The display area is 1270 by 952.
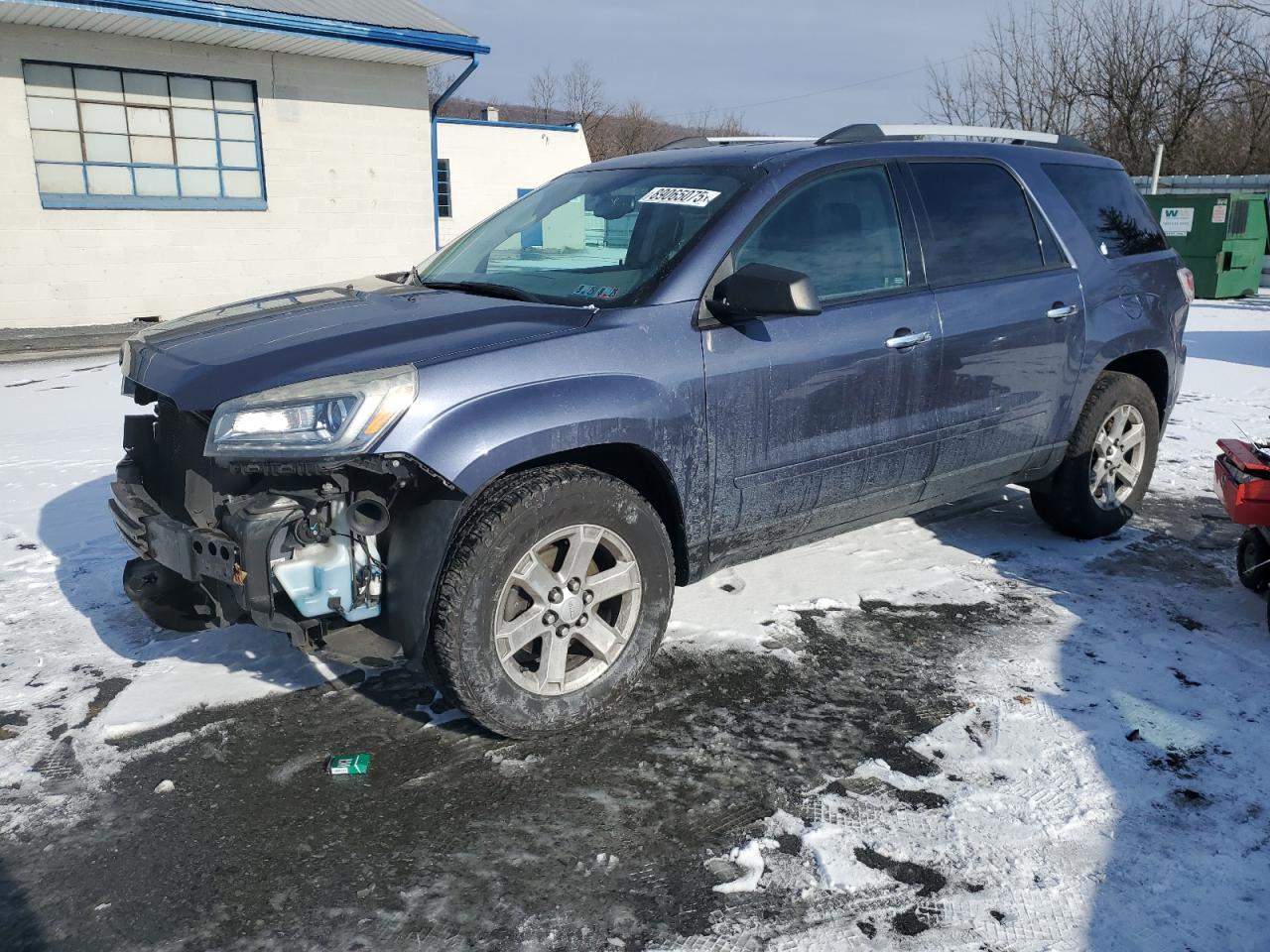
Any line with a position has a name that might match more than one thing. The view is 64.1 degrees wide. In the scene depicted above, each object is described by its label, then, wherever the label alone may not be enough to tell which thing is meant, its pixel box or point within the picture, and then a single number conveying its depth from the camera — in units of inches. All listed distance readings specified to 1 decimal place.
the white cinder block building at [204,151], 451.5
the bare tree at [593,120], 2050.9
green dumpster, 684.7
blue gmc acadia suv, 112.5
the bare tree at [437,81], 1747.5
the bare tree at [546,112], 2108.8
